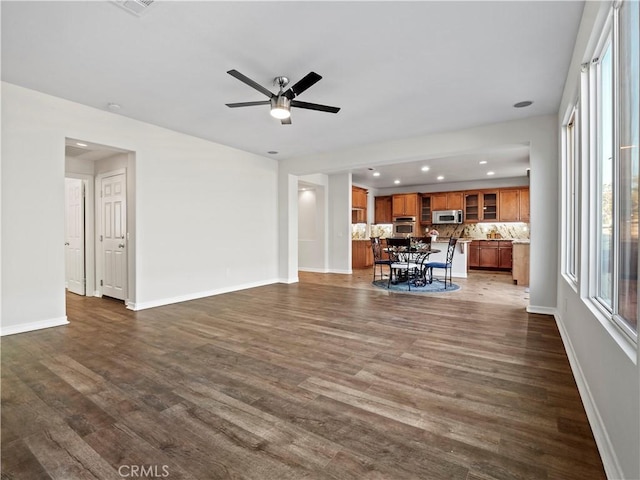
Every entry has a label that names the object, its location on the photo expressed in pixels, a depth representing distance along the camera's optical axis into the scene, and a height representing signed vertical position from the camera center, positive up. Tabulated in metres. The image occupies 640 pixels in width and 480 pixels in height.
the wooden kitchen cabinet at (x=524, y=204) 9.15 +0.92
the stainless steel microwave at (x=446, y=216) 10.02 +0.64
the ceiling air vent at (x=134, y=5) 2.27 +1.70
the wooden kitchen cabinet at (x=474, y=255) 9.54 -0.57
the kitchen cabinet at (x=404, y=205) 10.53 +1.08
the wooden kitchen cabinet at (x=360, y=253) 9.74 -0.51
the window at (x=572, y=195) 2.81 +0.42
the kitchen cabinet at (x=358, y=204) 9.73 +1.03
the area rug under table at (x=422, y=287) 5.98 -1.02
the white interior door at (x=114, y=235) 5.14 +0.05
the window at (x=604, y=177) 1.92 +0.39
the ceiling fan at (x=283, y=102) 3.14 +1.41
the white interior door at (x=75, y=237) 5.89 +0.02
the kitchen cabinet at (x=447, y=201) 10.10 +1.16
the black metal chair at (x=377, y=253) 6.72 -0.37
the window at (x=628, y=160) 1.39 +0.36
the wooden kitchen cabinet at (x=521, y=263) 6.70 -0.58
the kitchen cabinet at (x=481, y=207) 9.66 +0.92
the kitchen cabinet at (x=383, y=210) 11.12 +0.94
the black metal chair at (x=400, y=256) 6.08 -0.43
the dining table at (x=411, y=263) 6.31 -0.54
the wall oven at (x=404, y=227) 10.70 +0.34
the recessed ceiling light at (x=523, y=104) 3.97 +1.68
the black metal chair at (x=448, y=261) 6.56 -0.54
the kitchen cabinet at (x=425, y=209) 10.68 +0.93
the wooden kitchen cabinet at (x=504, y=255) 9.10 -0.54
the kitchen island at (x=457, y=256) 7.63 -0.49
